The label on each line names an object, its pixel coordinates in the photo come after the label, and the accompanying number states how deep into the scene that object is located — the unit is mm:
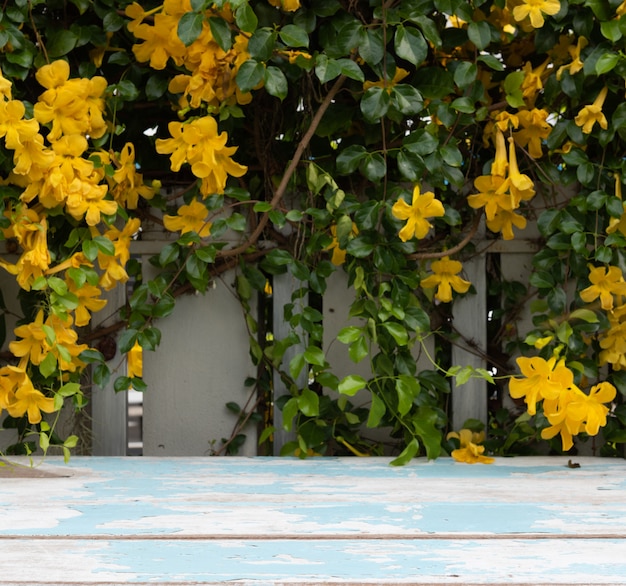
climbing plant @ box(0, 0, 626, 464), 2944
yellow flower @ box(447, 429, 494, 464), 3039
